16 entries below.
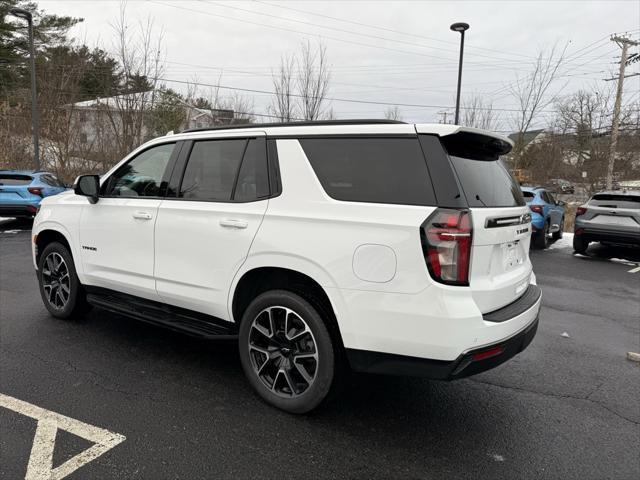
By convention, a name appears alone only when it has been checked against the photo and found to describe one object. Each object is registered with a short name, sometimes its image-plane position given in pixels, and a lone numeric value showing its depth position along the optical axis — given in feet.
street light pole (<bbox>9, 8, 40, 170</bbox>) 50.61
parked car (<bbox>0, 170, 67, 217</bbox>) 37.24
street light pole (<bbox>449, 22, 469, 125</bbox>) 53.78
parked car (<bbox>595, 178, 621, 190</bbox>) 69.39
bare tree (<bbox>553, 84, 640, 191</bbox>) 71.46
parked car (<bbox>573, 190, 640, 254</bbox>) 30.81
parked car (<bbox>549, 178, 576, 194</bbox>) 77.76
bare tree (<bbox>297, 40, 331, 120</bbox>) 61.62
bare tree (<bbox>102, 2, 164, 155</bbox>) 59.47
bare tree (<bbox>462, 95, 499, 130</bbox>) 76.18
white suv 7.93
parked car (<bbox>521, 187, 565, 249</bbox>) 35.55
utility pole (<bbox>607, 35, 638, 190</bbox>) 67.65
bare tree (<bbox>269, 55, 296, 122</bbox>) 62.49
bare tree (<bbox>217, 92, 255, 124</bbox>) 81.43
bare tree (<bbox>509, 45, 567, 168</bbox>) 59.92
